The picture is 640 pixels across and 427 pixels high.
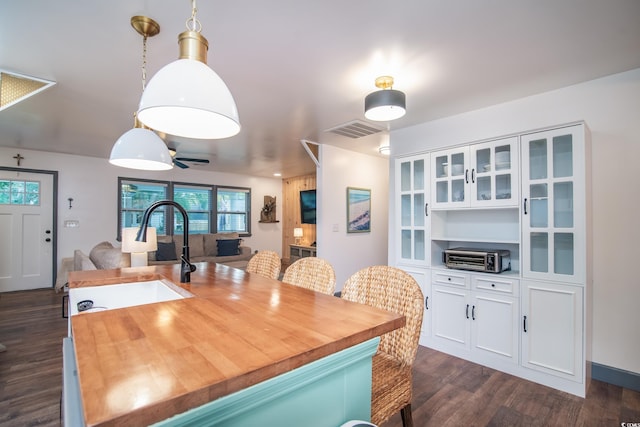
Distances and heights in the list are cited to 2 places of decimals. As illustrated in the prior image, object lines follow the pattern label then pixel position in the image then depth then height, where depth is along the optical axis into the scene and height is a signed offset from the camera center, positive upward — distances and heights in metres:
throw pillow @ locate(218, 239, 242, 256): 6.54 -0.66
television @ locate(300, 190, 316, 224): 6.99 +0.23
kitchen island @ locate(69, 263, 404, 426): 0.63 -0.37
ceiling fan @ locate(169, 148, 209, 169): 4.74 +0.87
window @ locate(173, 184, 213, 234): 6.88 +0.26
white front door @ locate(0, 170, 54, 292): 5.07 -0.25
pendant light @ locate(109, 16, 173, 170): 1.69 +0.39
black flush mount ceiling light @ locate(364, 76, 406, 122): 2.29 +0.86
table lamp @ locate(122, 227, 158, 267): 2.37 -0.23
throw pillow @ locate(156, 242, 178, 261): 5.76 -0.68
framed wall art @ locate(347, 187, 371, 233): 4.80 +0.11
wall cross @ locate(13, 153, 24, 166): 5.10 +0.98
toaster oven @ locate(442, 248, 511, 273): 2.73 -0.39
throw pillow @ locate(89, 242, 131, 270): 3.58 -0.52
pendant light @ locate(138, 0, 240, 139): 0.96 +0.41
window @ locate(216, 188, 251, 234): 7.51 +0.16
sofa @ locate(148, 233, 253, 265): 5.93 -0.67
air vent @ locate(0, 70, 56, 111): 2.39 +1.04
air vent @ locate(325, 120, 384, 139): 3.54 +1.07
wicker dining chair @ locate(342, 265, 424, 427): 1.33 -0.61
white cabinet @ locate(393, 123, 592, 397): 2.29 -0.28
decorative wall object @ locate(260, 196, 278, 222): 8.09 +0.17
